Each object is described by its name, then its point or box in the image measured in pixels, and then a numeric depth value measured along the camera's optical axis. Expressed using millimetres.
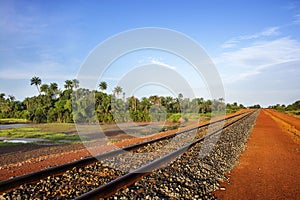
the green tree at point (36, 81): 78438
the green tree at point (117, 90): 53091
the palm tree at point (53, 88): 70900
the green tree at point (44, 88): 75562
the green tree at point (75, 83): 71406
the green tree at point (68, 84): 73688
